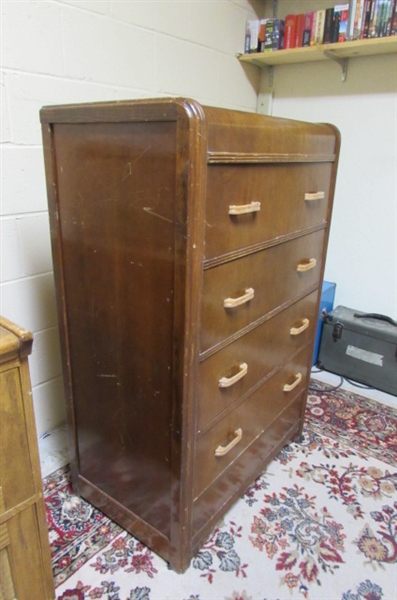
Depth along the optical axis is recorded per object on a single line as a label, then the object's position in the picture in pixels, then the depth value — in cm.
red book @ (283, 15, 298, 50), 198
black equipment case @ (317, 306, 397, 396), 201
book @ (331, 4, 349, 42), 180
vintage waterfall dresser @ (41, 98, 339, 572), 86
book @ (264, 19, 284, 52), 200
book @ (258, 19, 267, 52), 203
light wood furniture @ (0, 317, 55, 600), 75
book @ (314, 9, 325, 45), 188
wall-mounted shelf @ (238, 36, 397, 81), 176
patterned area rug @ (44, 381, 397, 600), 114
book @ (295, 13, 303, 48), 196
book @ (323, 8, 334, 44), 185
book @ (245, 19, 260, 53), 205
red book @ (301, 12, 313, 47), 192
